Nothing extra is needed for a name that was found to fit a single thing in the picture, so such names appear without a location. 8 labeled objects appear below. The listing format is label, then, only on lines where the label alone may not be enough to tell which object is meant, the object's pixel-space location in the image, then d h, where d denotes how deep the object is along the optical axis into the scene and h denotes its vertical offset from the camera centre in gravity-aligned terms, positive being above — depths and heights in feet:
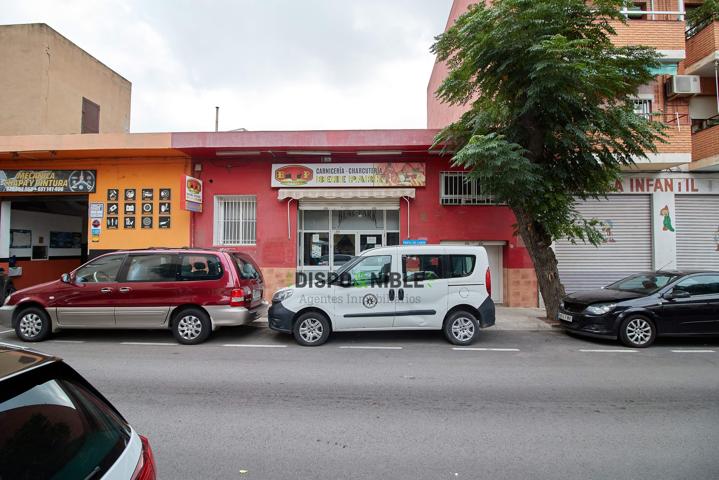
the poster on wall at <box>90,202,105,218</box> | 37.86 +4.89
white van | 22.48 -2.67
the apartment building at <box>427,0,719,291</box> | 38.04 +5.21
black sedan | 22.56 -3.57
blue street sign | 32.21 +1.34
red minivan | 22.80 -2.63
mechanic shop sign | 38.60 +8.16
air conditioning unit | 36.27 +17.19
